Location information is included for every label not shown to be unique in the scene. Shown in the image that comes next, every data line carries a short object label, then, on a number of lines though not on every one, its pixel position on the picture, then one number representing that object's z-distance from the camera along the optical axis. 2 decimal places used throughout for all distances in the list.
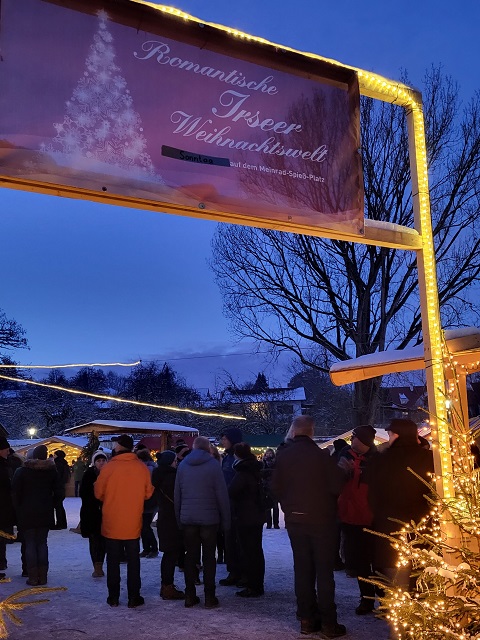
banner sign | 3.10
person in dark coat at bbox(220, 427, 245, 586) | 7.51
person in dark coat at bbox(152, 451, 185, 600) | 6.71
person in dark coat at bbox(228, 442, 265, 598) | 6.79
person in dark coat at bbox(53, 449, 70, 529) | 12.22
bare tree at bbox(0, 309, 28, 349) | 29.05
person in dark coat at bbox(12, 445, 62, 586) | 7.36
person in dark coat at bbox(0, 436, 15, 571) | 6.98
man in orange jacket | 6.27
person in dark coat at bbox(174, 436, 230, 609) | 6.22
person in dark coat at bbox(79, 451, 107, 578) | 7.93
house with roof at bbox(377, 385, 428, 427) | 16.00
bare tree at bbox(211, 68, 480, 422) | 14.39
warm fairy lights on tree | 2.74
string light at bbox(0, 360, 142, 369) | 11.40
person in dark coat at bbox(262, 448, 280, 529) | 13.15
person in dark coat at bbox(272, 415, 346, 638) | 5.23
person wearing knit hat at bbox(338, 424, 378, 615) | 6.43
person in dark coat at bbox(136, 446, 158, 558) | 9.20
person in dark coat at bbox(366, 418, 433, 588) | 5.21
